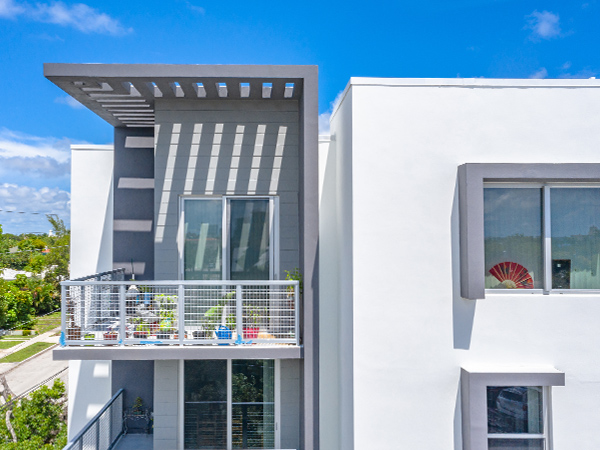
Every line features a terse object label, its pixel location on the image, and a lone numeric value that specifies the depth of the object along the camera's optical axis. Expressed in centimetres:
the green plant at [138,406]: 888
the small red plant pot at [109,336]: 640
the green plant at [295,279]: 629
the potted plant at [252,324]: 632
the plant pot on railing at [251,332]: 631
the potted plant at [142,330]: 619
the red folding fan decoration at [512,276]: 534
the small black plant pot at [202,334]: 637
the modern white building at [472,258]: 523
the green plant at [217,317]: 633
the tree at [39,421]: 1465
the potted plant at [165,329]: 620
